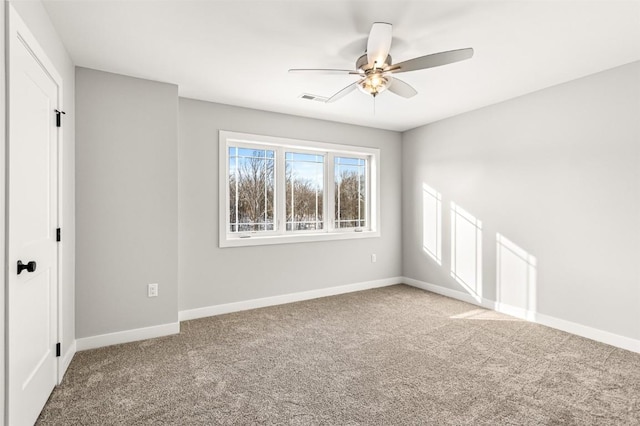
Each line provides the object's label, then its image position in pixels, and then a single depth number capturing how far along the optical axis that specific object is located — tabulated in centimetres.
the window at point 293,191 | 412
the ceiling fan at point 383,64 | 206
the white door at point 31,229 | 161
